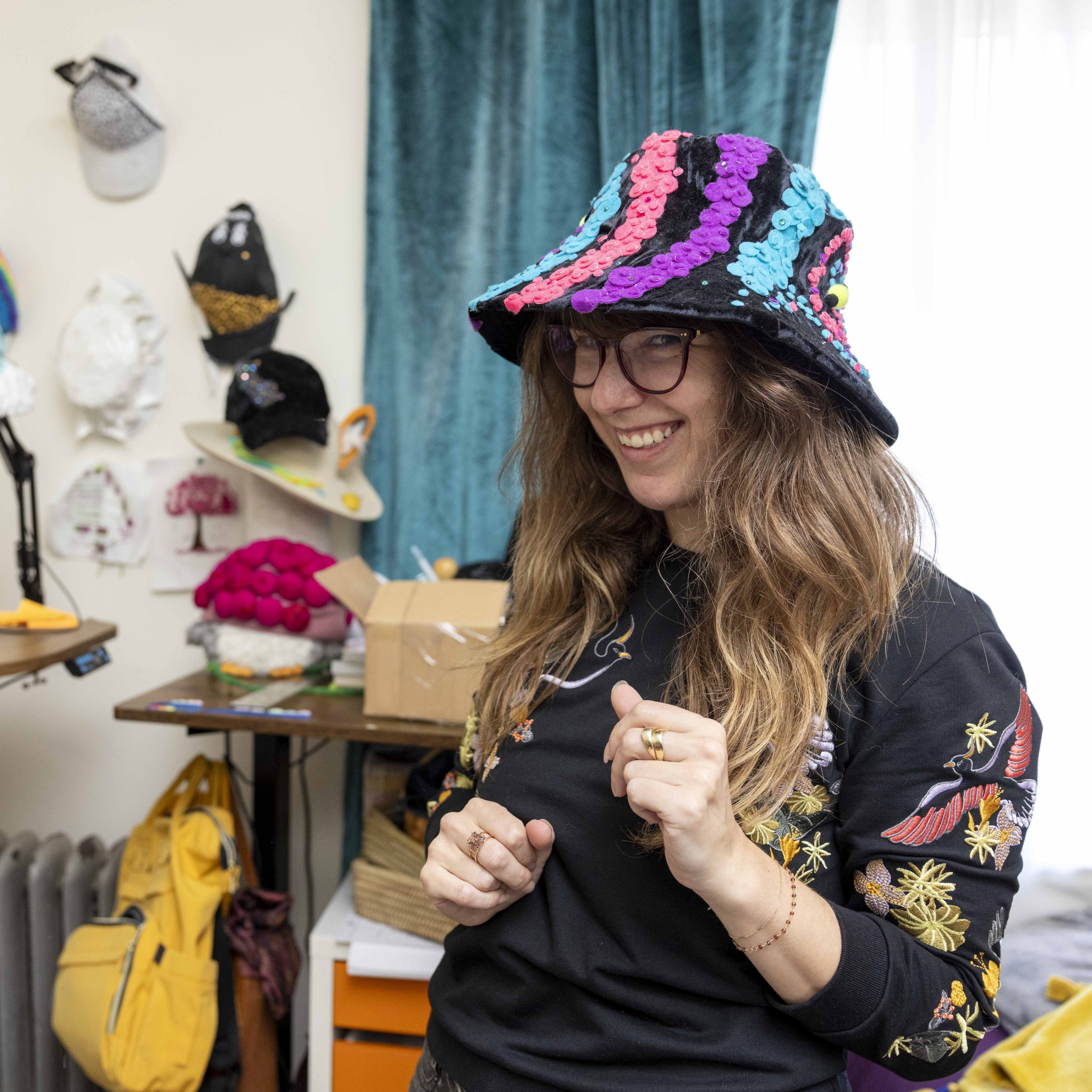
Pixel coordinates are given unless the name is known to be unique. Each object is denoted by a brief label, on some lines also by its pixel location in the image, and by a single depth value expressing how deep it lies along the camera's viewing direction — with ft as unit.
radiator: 5.60
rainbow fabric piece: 6.88
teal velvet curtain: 5.76
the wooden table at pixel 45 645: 4.59
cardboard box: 4.80
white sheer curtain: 5.08
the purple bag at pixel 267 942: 5.29
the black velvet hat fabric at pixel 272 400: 5.86
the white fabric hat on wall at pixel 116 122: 6.51
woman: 2.17
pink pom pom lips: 5.62
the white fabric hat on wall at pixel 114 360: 6.66
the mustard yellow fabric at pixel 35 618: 5.34
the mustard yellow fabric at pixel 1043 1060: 3.35
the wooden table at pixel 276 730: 4.81
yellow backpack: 4.85
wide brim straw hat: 5.91
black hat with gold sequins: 6.40
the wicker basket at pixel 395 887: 4.96
